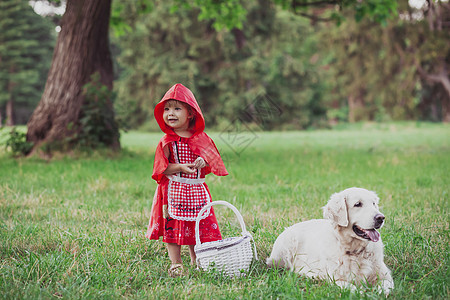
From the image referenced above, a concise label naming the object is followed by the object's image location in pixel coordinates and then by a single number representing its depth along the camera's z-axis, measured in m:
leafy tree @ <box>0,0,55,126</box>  34.47
